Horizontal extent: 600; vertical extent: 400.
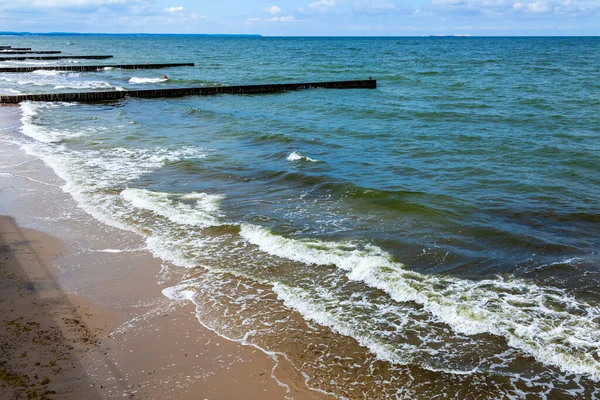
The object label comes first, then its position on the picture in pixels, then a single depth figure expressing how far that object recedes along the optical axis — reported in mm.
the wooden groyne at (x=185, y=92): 35250
